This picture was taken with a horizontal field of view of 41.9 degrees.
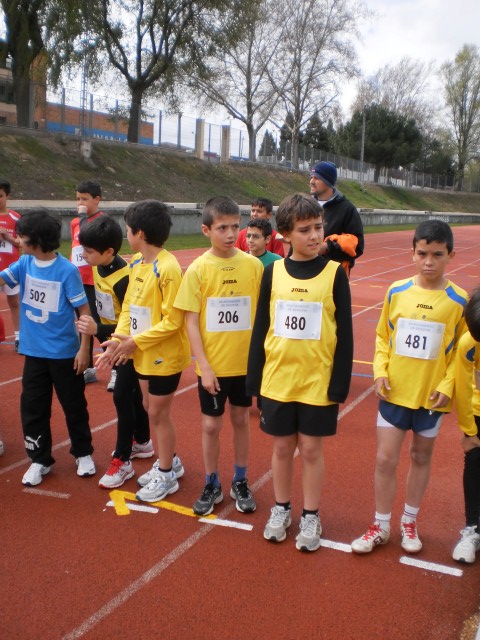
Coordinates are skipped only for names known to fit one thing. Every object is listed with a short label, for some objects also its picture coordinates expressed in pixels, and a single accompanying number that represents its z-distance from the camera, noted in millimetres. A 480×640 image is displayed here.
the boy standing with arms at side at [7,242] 6648
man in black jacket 4590
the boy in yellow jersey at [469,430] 2953
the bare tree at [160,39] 31297
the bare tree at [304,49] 45062
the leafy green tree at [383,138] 56438
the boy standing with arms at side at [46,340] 3912
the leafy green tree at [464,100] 66750
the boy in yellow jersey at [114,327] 3889
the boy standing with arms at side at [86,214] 5660
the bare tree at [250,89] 43969
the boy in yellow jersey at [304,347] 3080
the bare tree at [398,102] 62219
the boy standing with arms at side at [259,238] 4945
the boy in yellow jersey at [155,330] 3520
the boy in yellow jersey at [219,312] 3412
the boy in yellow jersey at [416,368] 3061
